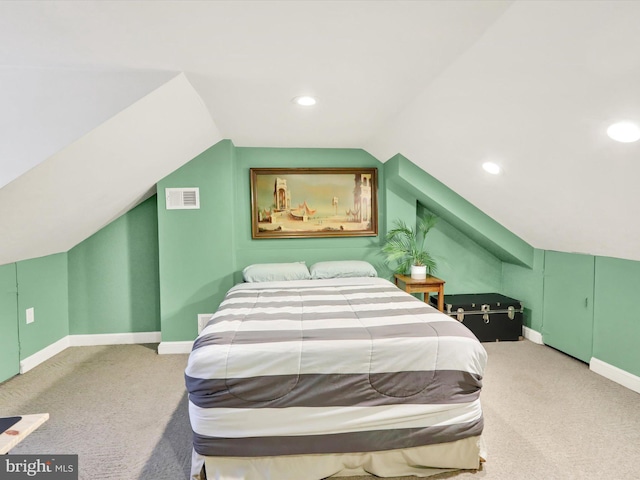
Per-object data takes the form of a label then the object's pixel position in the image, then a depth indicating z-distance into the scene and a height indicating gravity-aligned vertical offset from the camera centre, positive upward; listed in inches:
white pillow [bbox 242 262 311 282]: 137.9 -17.3
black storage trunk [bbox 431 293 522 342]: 149.0 -37.3
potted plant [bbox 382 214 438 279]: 153.1 -9.5
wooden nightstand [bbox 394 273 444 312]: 144.3 -23.7
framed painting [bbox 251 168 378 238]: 156.6 +11.0
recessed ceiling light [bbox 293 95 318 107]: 100.7 +36.1
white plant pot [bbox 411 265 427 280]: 150.3 -18.7
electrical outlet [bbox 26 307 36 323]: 128.4 -30.8
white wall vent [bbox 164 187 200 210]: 143.5 +11.8
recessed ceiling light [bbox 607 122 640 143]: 66.6 +17.8
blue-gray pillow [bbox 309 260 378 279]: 142.6 -16.9
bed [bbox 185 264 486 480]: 69.4 -34.4
